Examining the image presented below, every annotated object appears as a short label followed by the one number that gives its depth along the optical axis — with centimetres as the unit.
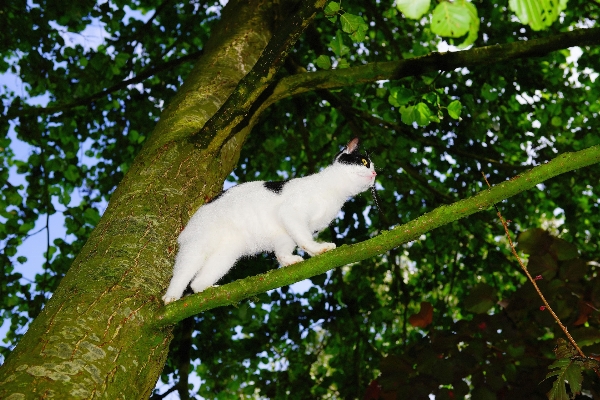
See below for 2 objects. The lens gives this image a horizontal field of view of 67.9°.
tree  160
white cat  201
